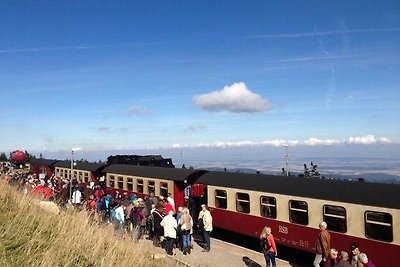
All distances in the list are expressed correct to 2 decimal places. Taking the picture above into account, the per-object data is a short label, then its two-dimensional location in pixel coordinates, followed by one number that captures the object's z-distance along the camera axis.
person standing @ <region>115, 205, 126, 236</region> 14.09
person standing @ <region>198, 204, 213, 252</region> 14.63
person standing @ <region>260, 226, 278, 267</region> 11.60
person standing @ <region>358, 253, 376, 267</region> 9.54
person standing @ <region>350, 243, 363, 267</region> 9.91
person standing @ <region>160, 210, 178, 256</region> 13.17
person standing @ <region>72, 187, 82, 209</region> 18.02
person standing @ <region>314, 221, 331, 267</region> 10.91
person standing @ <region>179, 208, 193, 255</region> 13.87
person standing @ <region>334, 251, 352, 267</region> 8.95
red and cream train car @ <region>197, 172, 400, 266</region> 10.85
